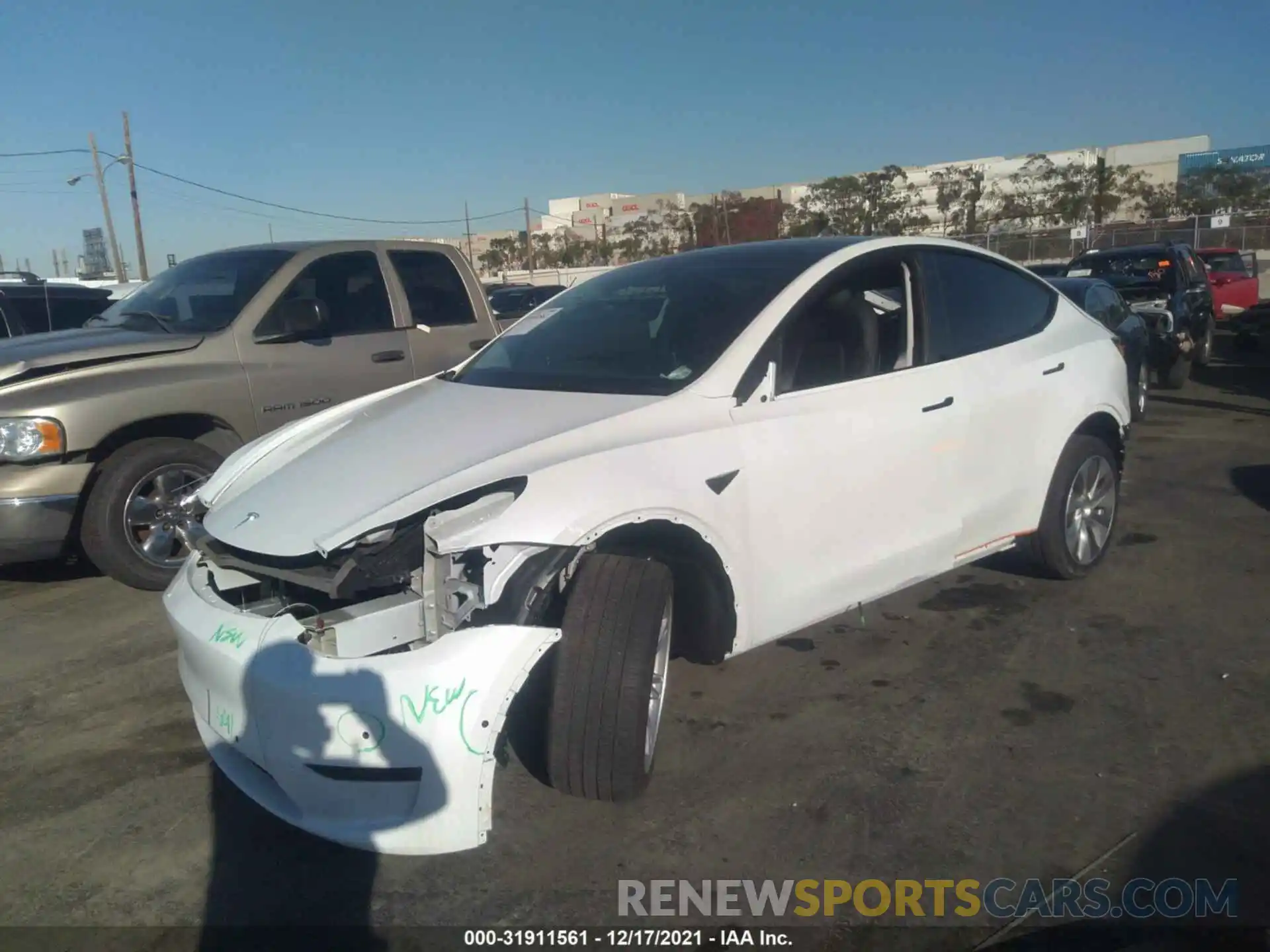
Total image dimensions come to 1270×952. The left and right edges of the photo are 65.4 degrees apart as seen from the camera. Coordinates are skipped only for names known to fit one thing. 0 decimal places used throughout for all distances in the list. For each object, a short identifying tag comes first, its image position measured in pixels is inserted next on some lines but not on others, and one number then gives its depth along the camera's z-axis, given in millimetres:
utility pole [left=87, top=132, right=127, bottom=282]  33750
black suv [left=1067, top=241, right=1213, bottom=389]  12008
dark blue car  9148
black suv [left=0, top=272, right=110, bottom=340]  8414
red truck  19406
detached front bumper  2547
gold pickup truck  4969
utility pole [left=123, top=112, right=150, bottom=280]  32938
